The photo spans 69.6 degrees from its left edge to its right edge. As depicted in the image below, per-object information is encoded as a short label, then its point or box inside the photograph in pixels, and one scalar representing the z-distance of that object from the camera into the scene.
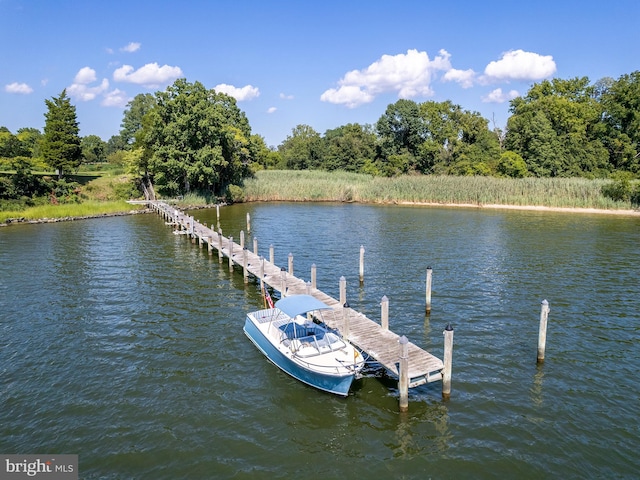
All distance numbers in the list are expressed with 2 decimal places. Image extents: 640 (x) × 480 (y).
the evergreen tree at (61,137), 61.44
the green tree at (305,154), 108.12
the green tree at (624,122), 72.19
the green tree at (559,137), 74.44
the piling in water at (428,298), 20.80
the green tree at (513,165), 72.62
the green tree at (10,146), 62.47
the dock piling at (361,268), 25.31
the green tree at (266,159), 97.01
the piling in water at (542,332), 15.31
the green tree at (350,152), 97.16
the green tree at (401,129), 90.00
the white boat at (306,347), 13.88
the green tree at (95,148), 126.00
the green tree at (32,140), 67.12
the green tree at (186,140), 59.22
